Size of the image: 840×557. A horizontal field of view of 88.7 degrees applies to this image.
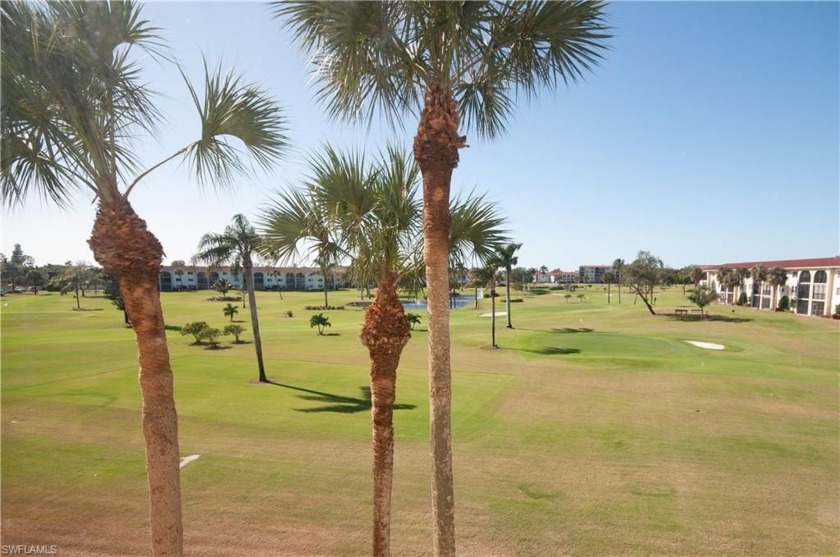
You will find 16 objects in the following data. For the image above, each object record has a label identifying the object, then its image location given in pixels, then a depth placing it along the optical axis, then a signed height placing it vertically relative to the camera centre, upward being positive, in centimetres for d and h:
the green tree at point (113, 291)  5528 -80
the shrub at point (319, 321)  4322 -382
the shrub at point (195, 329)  3559 -371
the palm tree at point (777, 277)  6272 +20
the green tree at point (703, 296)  5628 -227
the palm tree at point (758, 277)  6556 +22
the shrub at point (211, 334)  3569 -421
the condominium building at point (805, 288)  5462 -145
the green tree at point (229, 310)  4794 -299
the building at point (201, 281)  13200 +78
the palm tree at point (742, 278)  7202 +11
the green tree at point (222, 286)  6637 -32
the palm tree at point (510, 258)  4017 +228
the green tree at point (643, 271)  6431 +129
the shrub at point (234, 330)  3822 -411
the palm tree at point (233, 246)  2325 +207
